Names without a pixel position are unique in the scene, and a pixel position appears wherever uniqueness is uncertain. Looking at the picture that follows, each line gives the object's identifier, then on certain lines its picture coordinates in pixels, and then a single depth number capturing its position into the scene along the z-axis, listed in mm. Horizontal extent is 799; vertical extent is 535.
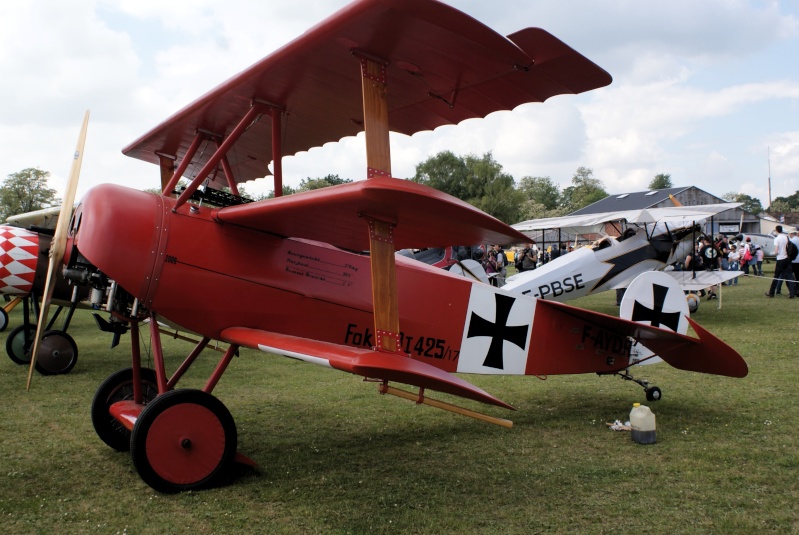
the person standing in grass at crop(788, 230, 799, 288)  15759
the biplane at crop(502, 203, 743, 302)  11703
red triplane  3338
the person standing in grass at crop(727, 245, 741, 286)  21469
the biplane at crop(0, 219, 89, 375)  7770
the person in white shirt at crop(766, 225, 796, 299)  16013
